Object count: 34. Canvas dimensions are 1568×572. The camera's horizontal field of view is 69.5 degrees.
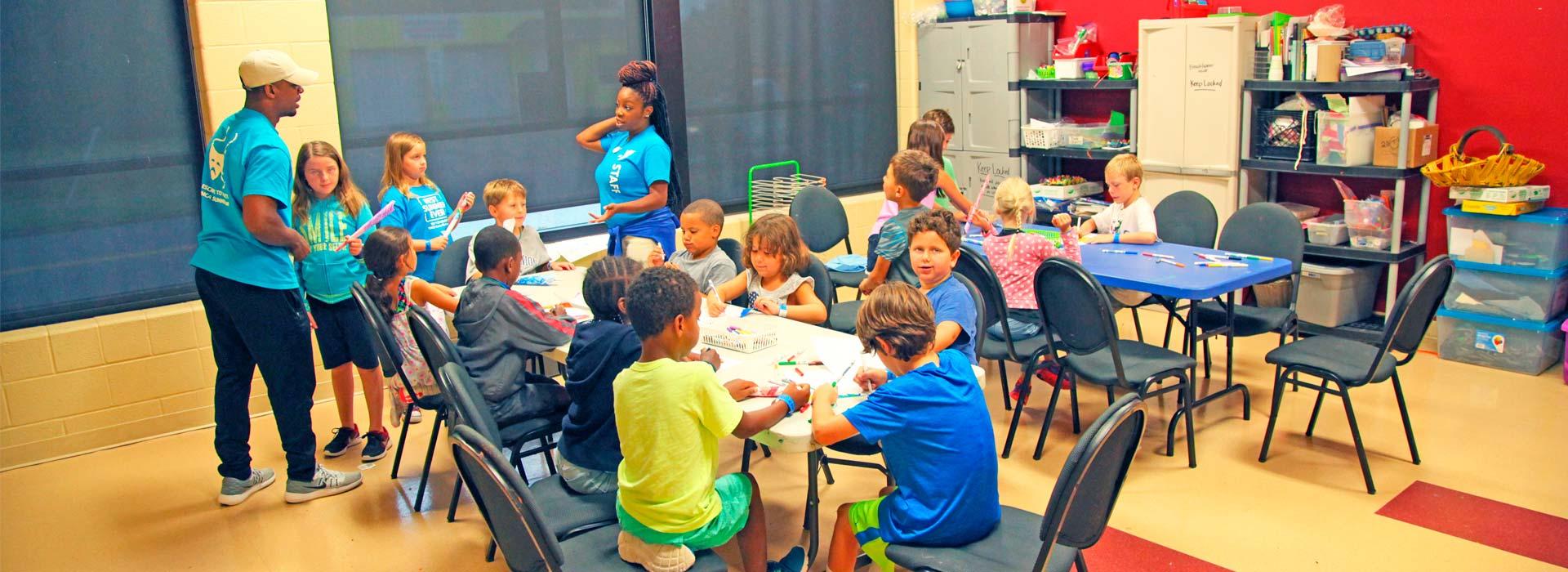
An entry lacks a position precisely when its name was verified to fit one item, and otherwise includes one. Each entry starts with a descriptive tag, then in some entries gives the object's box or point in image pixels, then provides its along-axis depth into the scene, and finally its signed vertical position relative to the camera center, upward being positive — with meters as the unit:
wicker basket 5.05 -0.46
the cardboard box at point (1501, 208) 5.04 -0.62
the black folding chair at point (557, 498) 2.79 -1.00
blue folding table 4.18 -0.75
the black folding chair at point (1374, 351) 3.76 -1.00
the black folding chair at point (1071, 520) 2.25 -0.88
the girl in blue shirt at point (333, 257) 4.27 -0.53
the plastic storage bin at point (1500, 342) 5.09 -1.25
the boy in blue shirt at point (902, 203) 4.29 -0.45
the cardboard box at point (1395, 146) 5.34 -0.35
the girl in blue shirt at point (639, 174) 4.88 -0.31
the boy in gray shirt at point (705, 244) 4.13 -0.53
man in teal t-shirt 3.67 -0.52
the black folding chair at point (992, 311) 4.27 -0.85
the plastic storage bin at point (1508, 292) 5.06 -1.02
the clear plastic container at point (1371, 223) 5.51 -0.73
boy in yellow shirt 2.52 -0.74
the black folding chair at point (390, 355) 3.77 -0.82
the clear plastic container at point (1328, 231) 5.64 -0.78
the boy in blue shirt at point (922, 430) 2.53 -0.76
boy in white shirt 5.08 -0.58
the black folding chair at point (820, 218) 5.90 -0.64
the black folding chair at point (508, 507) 2.21 -0.79
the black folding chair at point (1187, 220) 5.23 -0.65
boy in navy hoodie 2.93 -0.78
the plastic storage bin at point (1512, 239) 5.00 -0.77
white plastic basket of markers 3.43 -0.73
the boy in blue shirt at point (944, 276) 3.51 -0.59
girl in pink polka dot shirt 4.48 -0.69
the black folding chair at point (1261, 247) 4.74 -0.73
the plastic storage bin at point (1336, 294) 5.62 -1.10
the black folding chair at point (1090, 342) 3.91 -0.91
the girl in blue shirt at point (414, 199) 4.66 -0.35
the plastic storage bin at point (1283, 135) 5.67 -0.30
